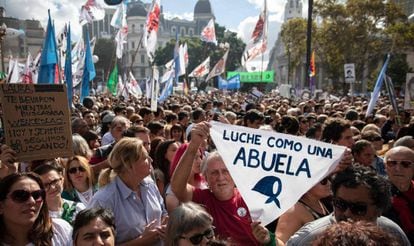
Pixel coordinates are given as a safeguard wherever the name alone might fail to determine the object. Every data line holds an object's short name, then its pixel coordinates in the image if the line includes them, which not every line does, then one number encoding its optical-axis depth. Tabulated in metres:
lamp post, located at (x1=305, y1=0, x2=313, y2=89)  21.83
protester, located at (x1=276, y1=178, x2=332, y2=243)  3.19
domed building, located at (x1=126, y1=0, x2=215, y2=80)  119.57
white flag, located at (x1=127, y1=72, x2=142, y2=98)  20.52
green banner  51.03
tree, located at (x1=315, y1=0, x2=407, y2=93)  34.81
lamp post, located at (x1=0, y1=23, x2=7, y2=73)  14.82
